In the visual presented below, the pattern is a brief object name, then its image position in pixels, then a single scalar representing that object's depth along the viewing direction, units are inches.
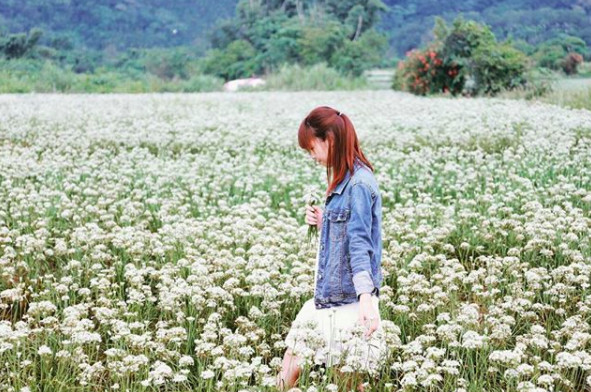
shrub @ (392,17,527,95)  976.3
